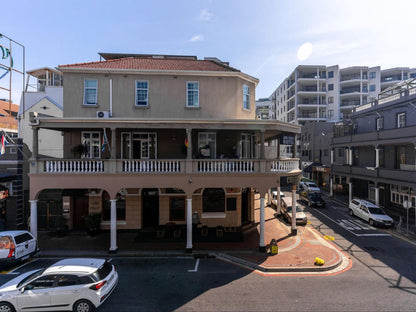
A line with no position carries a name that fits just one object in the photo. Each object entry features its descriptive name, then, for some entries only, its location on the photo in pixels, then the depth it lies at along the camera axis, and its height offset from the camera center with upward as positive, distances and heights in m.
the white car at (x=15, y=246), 10.85 -4.68
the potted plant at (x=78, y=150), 15.45 +0.50
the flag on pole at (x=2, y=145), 13.27 +0.74
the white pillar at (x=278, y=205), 21.44 -4.85
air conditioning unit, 15.62 +3.11
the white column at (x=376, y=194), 23.23 -4.01
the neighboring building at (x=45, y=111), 21.62 +5.02
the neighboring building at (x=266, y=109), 73.19 +17.69
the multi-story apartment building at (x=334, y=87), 51.75 +17.08
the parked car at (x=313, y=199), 25.14 -5.08
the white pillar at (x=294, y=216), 16.27 -4.54
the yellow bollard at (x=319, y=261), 11.46 -5.58
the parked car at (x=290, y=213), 18.67 -5.03
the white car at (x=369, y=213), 18.42 -5.17
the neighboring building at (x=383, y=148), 21.38 +1.02
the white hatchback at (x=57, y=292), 7.74 -4.88
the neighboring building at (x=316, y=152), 38.38 +0.99
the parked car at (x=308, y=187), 30.08 -4.43
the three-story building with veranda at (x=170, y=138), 13.66 +1.48
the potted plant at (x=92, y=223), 15.62 -4.85
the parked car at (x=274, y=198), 24.14 -4.82
